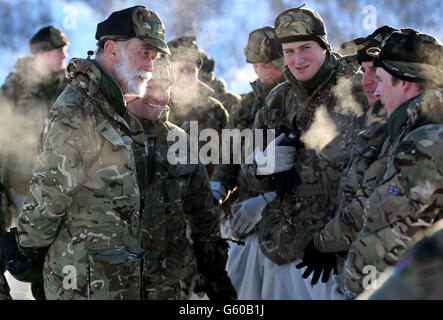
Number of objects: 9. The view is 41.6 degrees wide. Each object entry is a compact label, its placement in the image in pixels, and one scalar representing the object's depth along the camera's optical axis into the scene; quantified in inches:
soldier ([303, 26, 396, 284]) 122.8
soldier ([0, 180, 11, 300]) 156.6
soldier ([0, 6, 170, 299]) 112.9
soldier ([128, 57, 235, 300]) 150.8
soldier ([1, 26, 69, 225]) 280.5
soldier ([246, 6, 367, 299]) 159.5
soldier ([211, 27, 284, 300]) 186.2
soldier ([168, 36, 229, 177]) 235.3
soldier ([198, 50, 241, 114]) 306.7
